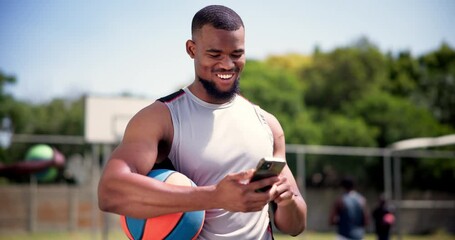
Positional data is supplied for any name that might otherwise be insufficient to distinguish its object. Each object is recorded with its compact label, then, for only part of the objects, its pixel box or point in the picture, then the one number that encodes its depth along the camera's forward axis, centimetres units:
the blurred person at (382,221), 1368
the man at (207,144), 251
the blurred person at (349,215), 1217
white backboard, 1561
